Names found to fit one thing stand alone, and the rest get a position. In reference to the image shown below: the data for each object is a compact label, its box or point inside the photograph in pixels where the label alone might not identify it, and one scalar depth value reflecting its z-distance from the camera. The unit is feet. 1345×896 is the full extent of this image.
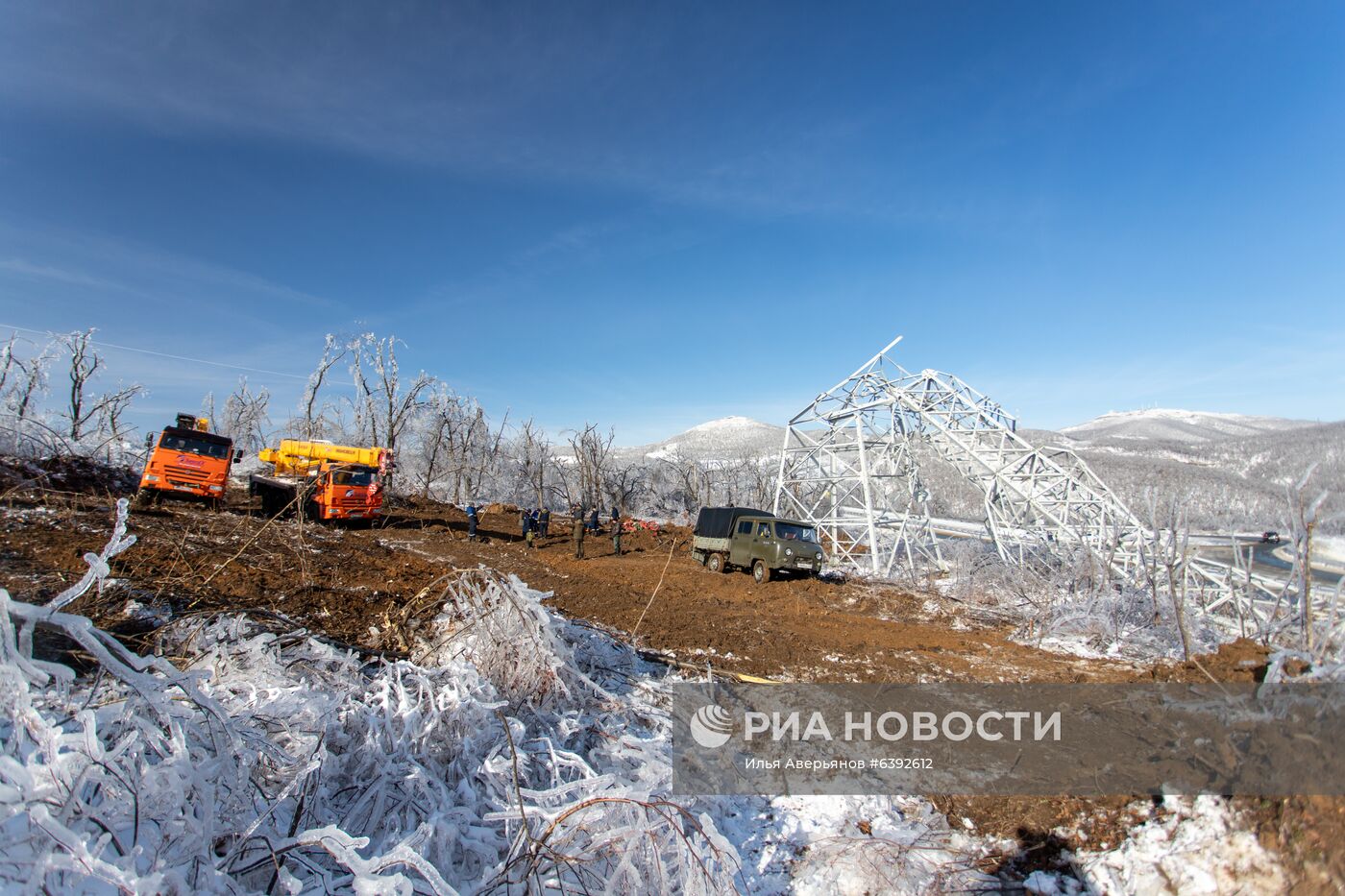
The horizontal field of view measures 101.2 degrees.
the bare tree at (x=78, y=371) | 105.81
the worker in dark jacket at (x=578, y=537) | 60.21
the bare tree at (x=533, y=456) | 125.29
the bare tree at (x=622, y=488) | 130.62
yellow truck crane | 60.64
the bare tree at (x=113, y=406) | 103.53
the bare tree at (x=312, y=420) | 124.22
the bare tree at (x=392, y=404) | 117.25
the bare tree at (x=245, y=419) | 172.16
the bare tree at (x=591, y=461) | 123.24
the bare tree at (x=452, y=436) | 130.11
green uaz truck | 50.31
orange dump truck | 52.42
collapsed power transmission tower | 42.80
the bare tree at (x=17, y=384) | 97.09
